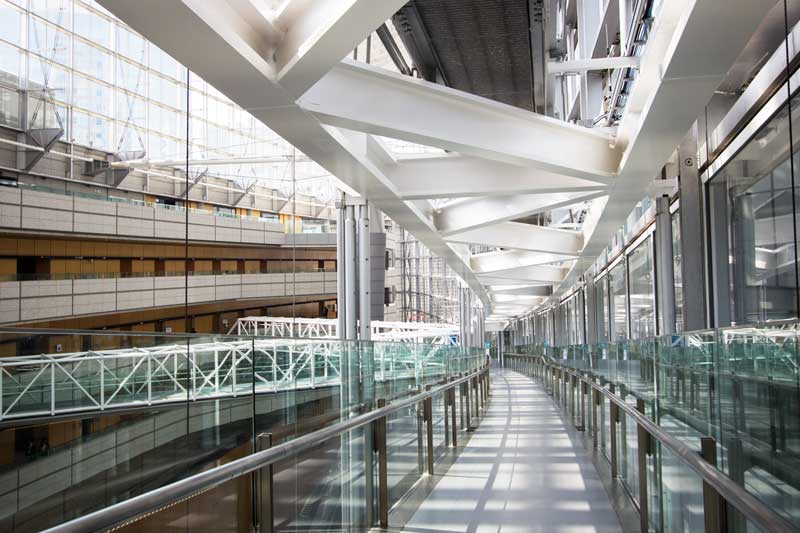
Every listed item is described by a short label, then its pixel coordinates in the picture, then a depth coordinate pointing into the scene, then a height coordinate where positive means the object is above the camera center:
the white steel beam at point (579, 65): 6.21 +1.98
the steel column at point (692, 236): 8.82 +0.93
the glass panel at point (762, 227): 6.24 +0.80
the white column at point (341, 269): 10.28 +0.74
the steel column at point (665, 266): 10.00 +0.71
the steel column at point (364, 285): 10.34 +0.54
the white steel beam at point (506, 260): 18.44 +1.51
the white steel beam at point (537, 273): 20.92 +1.35
